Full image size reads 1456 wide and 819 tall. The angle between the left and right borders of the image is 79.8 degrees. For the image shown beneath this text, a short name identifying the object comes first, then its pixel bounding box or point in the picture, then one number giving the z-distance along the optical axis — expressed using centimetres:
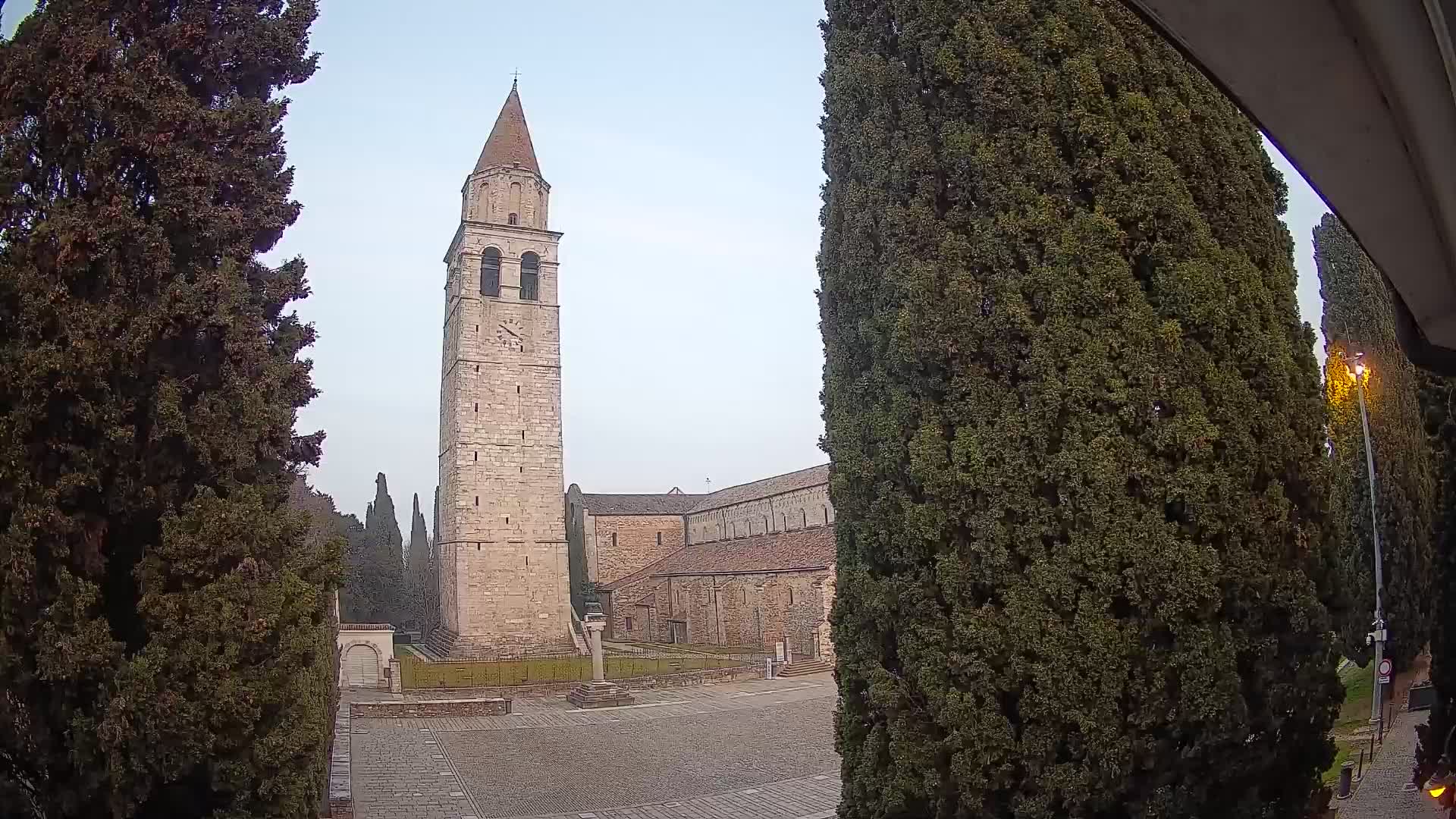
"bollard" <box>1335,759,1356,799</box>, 1005
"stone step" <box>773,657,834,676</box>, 2984
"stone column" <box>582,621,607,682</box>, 2533
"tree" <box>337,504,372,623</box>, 4384
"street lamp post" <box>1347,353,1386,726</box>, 1376
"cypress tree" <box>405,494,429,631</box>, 4831
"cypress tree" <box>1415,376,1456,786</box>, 989
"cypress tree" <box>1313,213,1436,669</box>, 1603
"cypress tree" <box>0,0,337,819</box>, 472
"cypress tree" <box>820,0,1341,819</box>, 524
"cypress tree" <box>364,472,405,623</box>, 4606
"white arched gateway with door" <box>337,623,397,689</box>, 2691
